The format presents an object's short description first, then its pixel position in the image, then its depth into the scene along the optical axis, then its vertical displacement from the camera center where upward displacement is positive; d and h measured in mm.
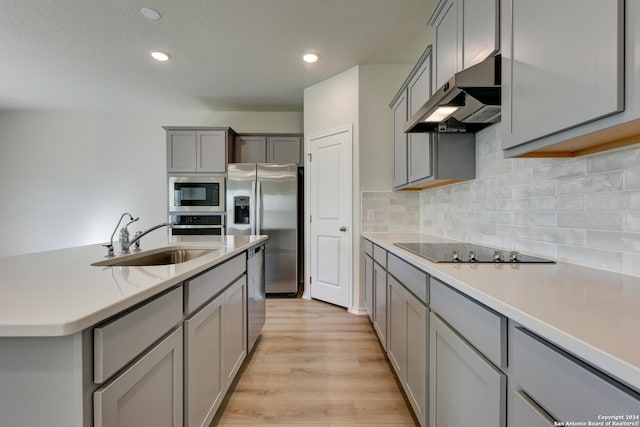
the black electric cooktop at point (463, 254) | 1219 -216
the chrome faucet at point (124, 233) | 1614 -134
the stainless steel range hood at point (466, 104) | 1145 +530
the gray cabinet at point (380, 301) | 2076 -721
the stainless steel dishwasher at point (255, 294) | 2031 -654
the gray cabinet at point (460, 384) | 750 -545
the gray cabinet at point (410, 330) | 1265 -631
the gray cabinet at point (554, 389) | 451 -327
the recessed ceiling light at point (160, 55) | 2982 +1645
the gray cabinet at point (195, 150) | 4129 +865
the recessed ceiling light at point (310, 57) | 3016 +1639
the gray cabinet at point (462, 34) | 1171 +851
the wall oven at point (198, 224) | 4059 -203
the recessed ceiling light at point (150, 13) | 2344 +1639
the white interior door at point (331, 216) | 3281 -68
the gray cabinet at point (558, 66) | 678 +411
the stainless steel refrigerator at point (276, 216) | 3855 -84
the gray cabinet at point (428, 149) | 1937 +435
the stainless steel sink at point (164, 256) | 1628 -294
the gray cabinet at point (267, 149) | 4438 +958
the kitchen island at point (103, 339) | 609 -337
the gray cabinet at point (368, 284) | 2641 -726
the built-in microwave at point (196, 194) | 4066 +225
